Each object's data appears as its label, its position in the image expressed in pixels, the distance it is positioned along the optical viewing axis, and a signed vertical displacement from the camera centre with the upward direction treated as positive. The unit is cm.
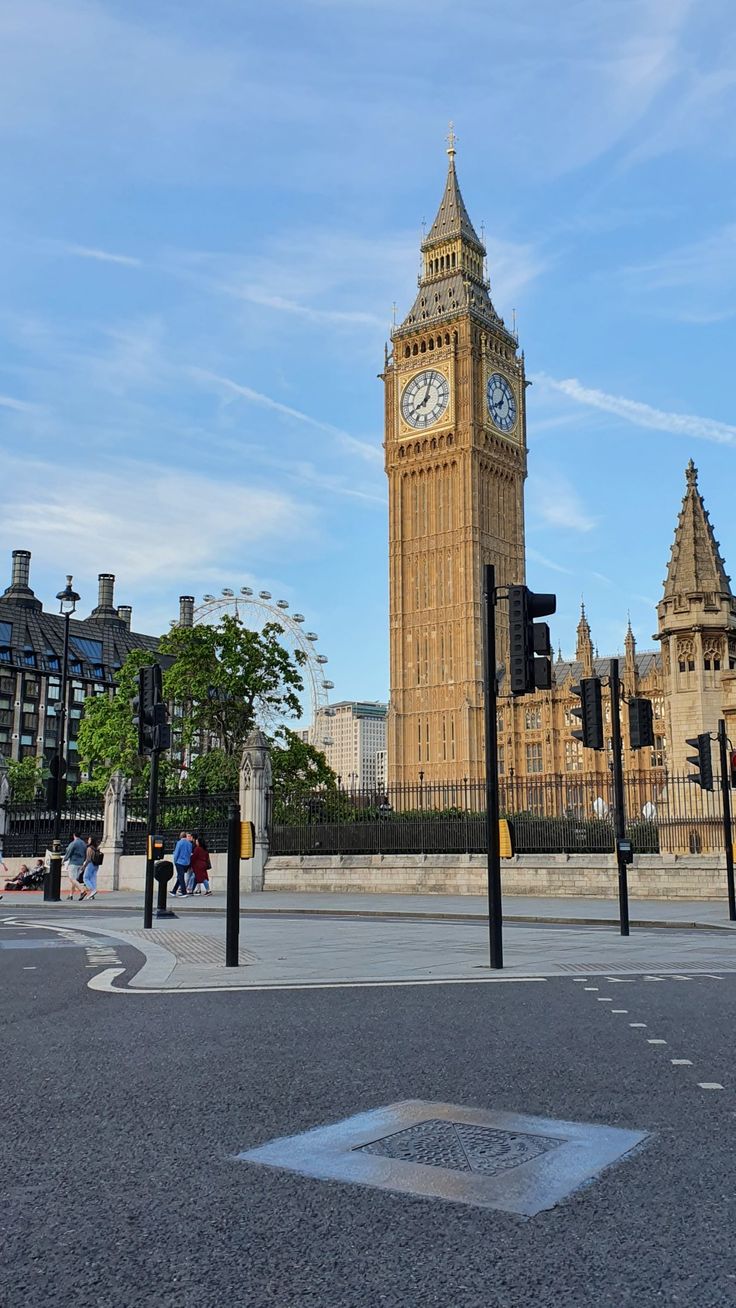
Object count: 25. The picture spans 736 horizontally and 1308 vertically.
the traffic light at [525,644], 1136 +190
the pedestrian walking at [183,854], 2638 -73
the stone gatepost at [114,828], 3269 -9
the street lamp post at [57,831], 2781 -15
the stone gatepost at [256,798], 3083 +76
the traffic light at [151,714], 1667 +177
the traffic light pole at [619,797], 1559 +36
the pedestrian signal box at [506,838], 1168 -18
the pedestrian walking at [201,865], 2764 -106
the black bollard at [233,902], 1084 -80
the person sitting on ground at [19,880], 3266 -166
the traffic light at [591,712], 1639 +170
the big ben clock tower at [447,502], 9494 +2968
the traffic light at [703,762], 2055 +113
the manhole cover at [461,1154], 370 -128
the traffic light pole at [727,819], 1906 +1
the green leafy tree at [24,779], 7094 +333
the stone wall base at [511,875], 2541 -141
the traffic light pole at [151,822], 1673 +4
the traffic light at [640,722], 1791 +166
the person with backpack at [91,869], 2894 -119
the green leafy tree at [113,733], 4397 +396
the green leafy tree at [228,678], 4222 +583
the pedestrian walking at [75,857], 2972 -89
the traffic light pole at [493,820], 1081 +2
